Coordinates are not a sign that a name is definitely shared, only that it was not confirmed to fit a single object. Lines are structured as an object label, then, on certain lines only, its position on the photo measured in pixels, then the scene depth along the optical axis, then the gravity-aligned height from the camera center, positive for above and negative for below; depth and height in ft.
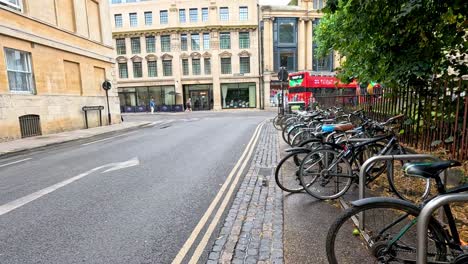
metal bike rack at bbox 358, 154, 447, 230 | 9.97 -2.46
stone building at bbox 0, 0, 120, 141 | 42.47 +6.65
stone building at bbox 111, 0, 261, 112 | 125.49 +20.31
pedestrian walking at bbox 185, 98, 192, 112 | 124.98 -3.92
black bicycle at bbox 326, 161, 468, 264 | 7.31 -3.83
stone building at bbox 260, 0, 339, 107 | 123.75 +22.51
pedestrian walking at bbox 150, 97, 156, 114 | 120.16 -3.27
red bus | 78.23 +1.53
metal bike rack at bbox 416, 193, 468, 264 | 6.34 -2.84
